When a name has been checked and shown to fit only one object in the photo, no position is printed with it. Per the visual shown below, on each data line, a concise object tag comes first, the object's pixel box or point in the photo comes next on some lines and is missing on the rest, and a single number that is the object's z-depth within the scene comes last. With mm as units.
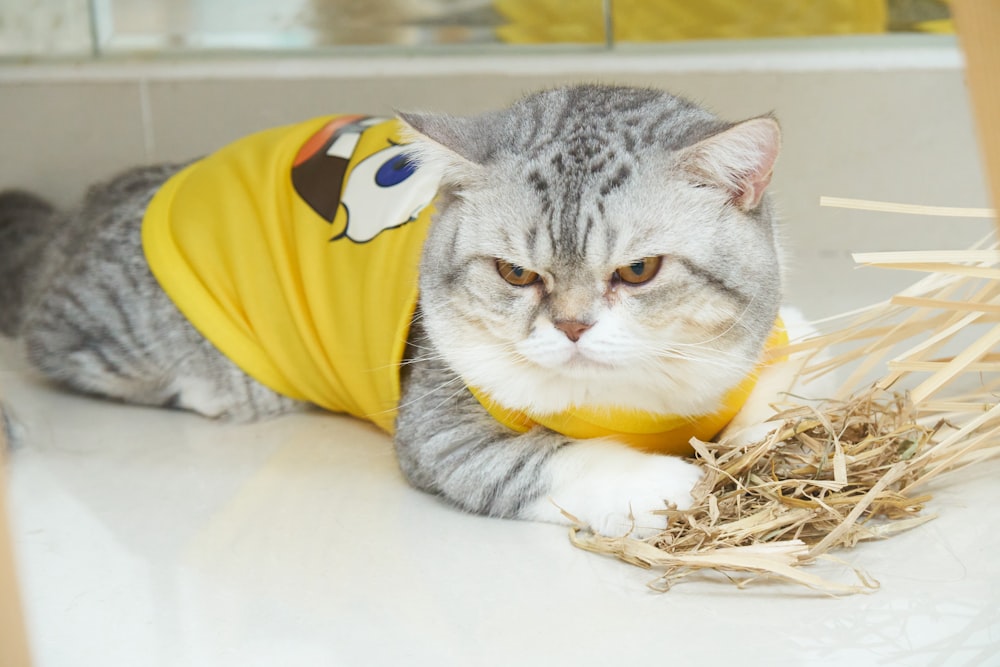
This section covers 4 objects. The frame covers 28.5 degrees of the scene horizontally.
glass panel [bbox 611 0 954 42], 1050
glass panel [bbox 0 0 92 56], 1140
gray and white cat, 688
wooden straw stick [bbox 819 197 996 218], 729
